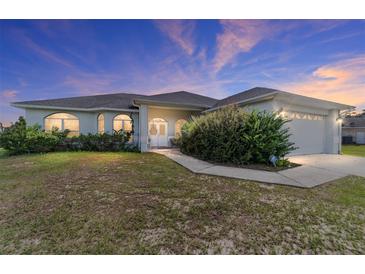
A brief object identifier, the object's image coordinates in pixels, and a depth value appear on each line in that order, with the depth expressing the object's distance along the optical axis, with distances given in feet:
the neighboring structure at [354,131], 74.33
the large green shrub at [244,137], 23.08
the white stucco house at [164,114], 31.85
